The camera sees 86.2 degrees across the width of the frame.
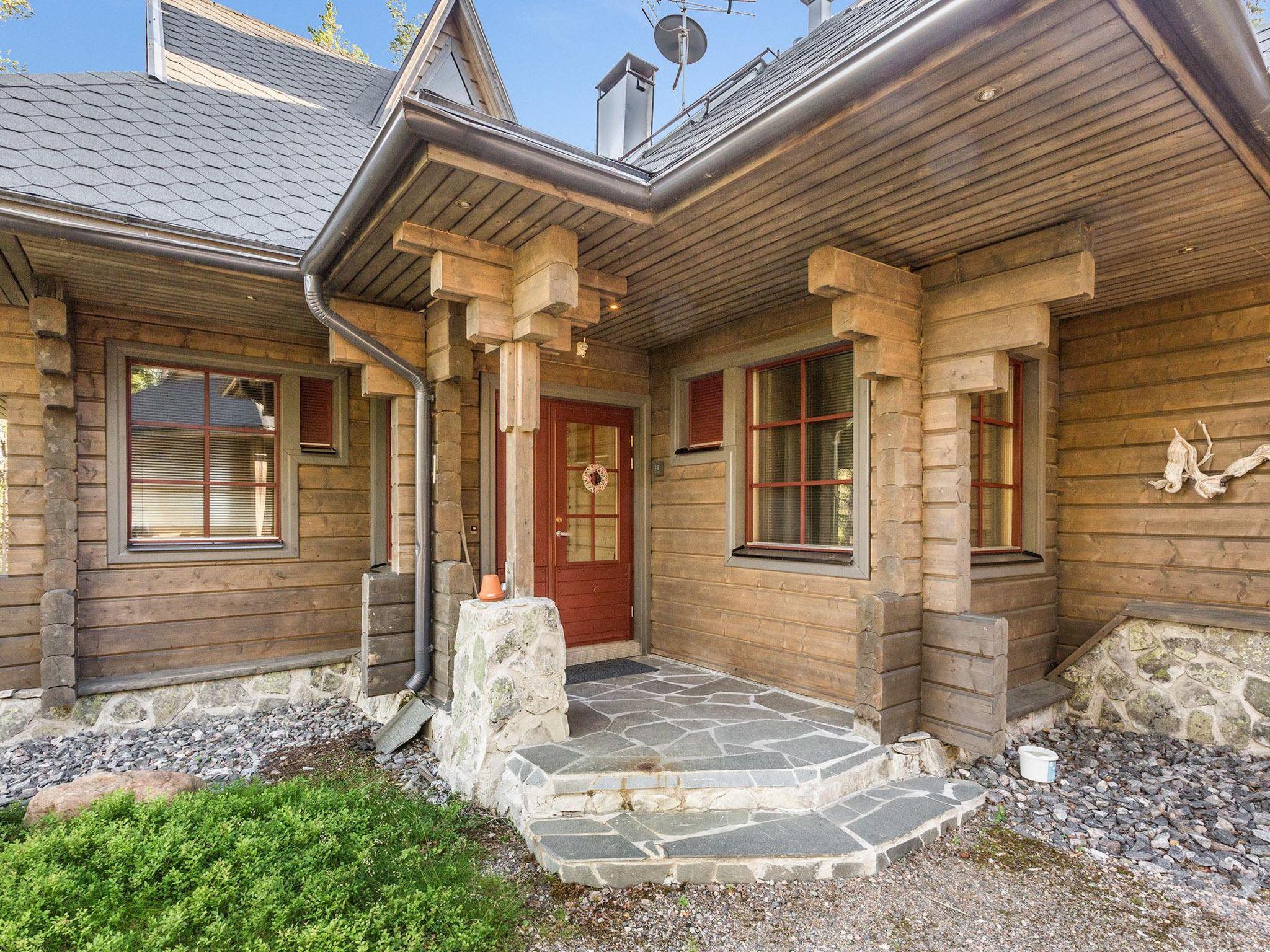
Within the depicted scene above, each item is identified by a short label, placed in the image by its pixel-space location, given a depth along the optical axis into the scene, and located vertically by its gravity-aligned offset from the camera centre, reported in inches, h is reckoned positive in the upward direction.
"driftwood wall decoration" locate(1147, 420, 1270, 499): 140.6 +1.4
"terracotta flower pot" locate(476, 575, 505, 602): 126.3 -21.2
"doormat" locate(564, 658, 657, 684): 172.6 -51.3
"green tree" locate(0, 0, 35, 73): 417.4 +289.4
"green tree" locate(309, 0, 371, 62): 569.3 +376.4
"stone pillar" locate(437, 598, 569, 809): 117.9 -37.9
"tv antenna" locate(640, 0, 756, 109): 229.5 +151.5
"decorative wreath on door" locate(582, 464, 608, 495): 194.7 -0.5
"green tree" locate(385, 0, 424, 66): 614.2 +409.8
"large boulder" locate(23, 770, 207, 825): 109.9 -52.6
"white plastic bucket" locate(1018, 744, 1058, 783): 125.1 -53.7
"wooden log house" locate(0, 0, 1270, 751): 92.0 +26.1
